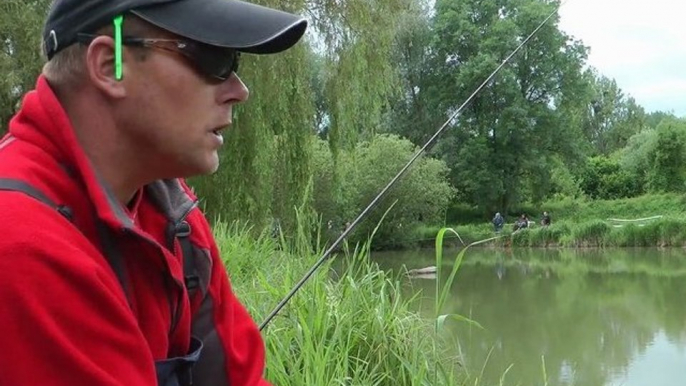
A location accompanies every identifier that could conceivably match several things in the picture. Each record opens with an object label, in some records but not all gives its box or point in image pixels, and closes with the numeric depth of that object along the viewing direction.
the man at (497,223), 25.56
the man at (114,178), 0.86
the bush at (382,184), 10.86
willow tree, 8.30
